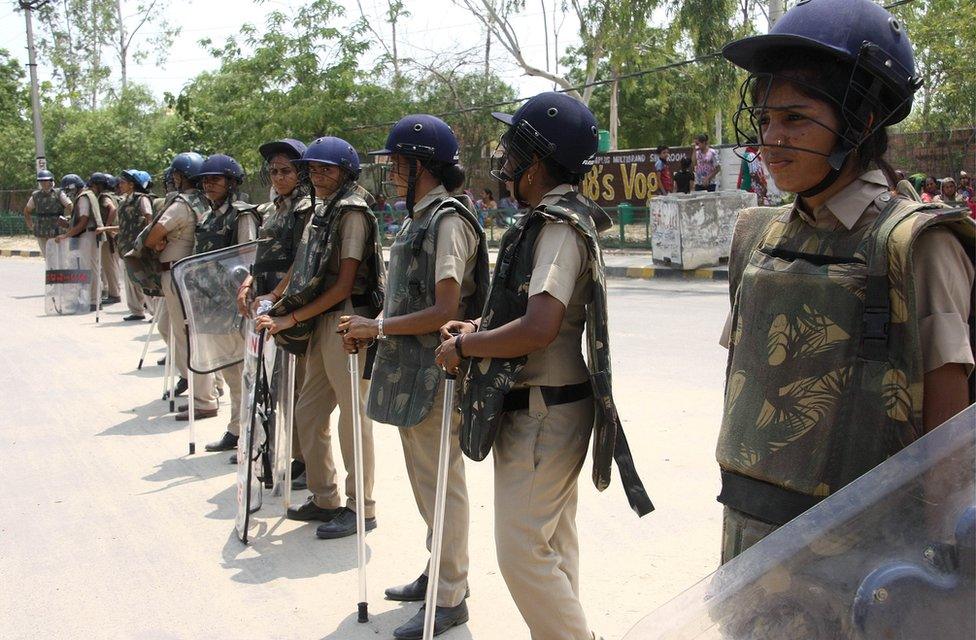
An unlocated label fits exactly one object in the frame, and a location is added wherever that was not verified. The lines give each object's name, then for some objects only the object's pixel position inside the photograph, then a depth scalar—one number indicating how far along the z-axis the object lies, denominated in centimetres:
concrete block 1568
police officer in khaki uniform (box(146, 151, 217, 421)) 727
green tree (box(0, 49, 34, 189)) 3694
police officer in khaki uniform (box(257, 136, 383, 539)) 457
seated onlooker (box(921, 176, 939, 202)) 1579
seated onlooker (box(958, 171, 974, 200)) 1648
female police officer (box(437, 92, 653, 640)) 285
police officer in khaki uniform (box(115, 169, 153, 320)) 937
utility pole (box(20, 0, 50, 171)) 2644
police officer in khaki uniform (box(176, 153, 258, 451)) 649
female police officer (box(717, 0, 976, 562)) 171
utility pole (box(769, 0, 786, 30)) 1598
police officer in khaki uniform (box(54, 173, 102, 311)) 1303
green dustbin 1930
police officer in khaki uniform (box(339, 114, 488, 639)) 368
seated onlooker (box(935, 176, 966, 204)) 1485
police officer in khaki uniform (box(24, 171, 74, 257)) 1542
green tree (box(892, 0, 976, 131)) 2297
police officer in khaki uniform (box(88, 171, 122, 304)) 1346
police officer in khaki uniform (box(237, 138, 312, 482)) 525
